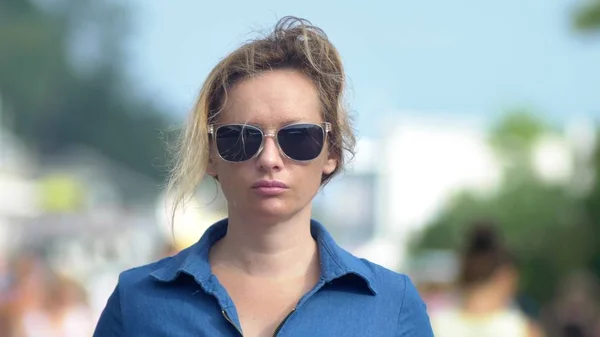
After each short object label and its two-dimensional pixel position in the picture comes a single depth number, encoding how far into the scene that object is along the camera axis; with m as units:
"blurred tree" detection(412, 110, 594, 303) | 33.03
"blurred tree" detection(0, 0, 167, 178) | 120.94
